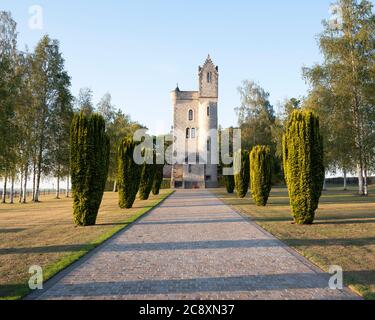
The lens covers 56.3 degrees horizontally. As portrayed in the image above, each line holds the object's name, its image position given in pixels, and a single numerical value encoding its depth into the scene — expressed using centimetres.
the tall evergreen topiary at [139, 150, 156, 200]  3062
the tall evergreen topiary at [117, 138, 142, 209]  2214
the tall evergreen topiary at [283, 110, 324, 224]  1379
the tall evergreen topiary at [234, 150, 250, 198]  3042
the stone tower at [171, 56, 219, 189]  5625
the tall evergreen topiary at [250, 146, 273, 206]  2202
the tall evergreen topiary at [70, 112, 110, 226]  1400
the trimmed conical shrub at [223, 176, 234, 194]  3981
